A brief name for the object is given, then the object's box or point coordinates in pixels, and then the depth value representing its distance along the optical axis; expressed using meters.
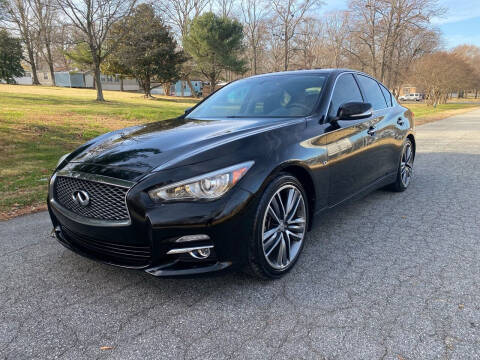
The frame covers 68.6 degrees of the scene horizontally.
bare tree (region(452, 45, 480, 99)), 63.44
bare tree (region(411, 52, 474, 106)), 38.16
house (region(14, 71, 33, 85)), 59.81
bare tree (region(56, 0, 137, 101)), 22.39
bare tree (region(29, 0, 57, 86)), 38.65
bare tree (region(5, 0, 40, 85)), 43.25
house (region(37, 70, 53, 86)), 62.44
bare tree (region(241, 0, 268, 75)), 46.34
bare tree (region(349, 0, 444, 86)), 28.75
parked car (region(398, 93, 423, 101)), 74.39
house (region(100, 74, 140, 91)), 58.03
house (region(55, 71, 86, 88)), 56.47
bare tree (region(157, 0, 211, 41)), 44.62
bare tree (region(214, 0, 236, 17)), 46.41
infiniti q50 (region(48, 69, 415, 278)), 2.26
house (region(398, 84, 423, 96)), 95.41
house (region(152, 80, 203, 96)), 59.06
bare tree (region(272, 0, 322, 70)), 36.22
